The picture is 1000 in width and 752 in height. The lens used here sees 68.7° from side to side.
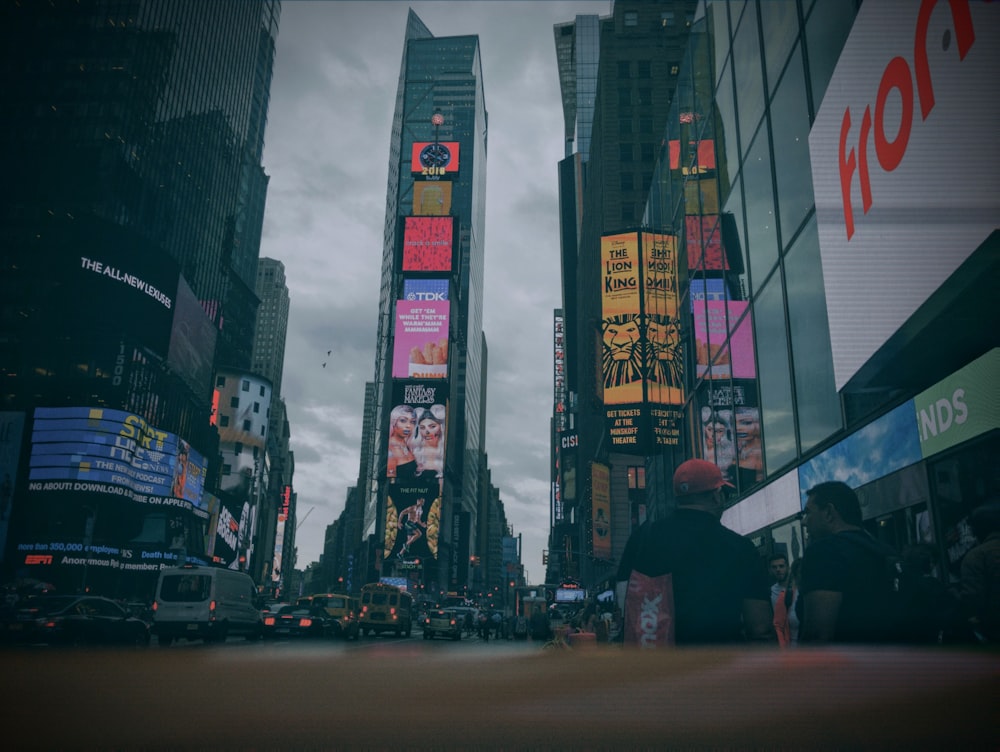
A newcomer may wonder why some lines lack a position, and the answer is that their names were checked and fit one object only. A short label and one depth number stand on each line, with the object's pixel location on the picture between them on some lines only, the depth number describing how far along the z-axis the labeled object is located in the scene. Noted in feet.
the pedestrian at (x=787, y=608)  22.54
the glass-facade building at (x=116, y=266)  164.76
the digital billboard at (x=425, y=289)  378.53
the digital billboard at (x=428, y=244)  384.74
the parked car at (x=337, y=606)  98.89
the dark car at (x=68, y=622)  57.88
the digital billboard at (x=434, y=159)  425.28
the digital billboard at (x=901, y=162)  25.63
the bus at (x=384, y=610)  108.58
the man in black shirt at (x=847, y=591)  12.40
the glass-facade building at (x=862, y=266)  27.25
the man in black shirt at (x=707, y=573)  12.78
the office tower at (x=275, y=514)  426.51
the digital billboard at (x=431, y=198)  406.62
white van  73.51
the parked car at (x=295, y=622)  94.17
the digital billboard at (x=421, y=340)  376.89
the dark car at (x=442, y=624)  113.29
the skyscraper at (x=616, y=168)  226.17
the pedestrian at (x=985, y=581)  18.19
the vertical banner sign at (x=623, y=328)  111.65
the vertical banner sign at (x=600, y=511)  190.19
